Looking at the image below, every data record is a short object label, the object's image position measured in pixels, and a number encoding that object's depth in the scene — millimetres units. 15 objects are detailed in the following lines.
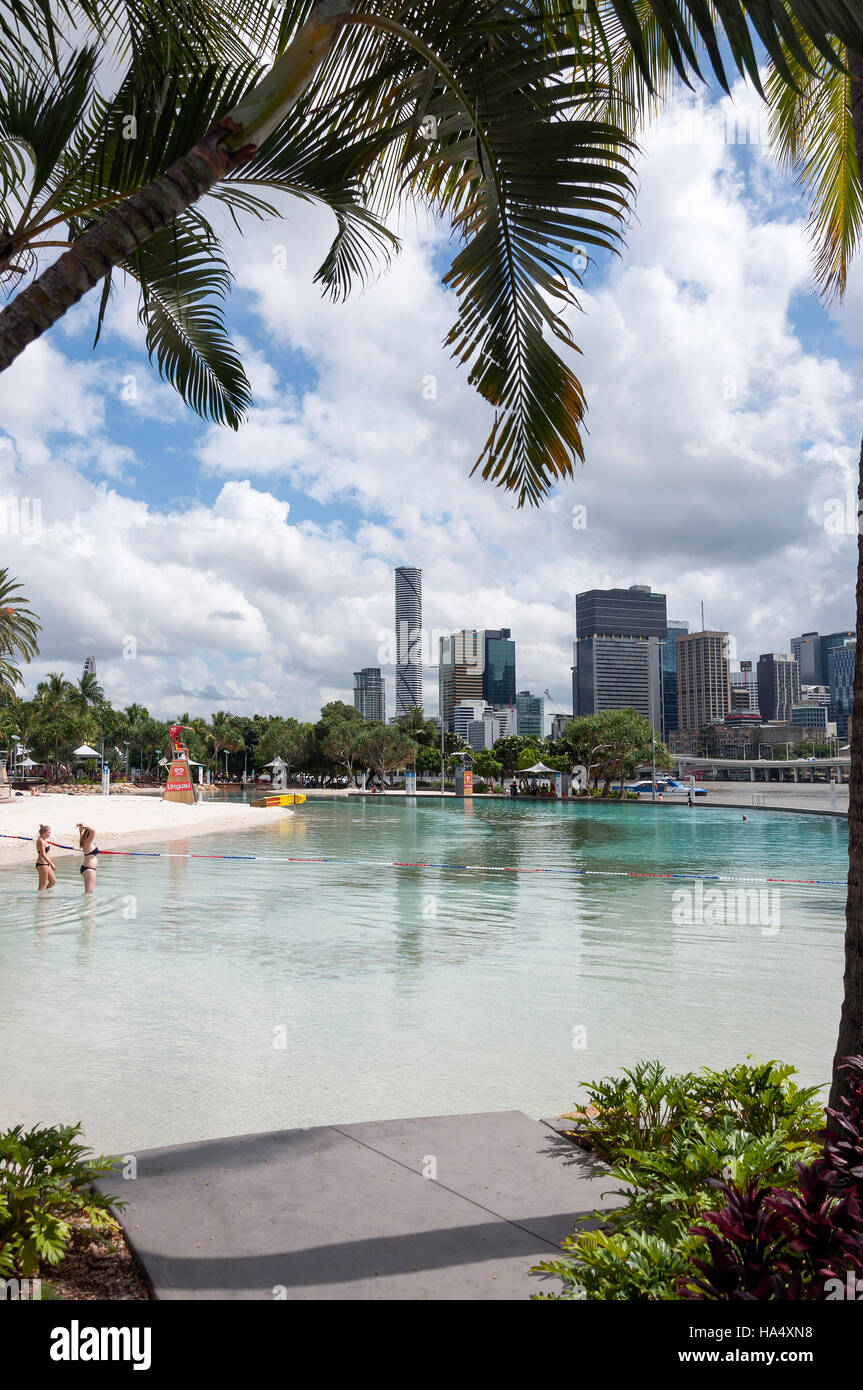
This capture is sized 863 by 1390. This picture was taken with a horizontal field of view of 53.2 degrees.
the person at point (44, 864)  17219
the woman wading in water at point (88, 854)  16922
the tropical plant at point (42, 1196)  2975
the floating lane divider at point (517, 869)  19570
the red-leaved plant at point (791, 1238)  2164
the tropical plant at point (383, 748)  90938
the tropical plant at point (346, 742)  91538
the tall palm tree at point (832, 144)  3691
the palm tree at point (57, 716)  93438
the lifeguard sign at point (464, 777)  76444
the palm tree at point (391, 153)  2969
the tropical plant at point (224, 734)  122312
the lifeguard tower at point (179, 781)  57656
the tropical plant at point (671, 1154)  2738
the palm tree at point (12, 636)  50594
